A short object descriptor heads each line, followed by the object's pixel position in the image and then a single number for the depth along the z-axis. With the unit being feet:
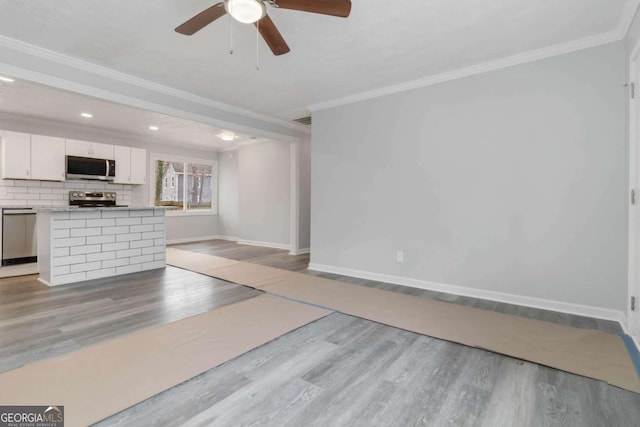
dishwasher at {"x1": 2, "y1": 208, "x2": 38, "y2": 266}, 15.71
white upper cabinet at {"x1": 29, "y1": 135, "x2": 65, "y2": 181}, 16.66
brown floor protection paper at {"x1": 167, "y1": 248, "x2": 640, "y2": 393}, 6.32
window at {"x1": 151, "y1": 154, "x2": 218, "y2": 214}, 24.11
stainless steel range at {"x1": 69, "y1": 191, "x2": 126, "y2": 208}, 18.84
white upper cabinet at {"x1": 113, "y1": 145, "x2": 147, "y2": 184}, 19.97
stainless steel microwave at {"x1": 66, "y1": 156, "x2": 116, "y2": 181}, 17.70
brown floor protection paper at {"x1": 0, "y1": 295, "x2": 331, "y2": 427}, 5.08
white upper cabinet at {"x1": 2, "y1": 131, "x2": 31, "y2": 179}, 15.79
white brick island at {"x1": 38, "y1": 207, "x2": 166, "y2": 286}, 12.02
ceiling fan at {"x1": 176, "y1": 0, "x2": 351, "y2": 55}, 5.83
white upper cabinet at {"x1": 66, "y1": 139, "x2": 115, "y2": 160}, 17.83
